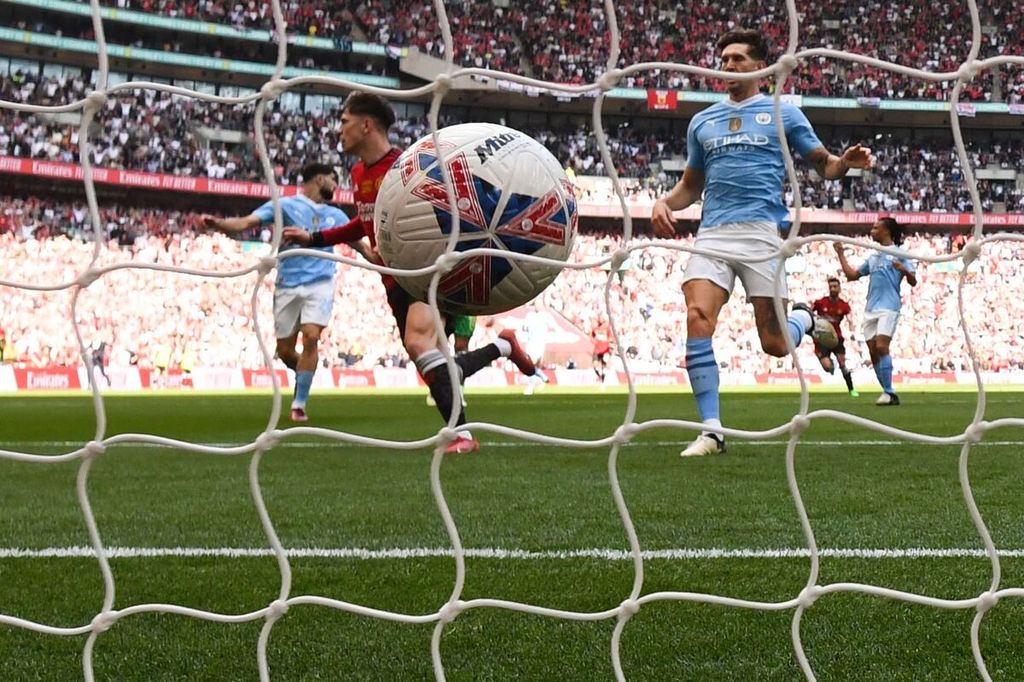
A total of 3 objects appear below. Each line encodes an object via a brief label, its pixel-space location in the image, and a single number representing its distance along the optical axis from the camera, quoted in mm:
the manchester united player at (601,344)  19781
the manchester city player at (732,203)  4527
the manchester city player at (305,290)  7199
